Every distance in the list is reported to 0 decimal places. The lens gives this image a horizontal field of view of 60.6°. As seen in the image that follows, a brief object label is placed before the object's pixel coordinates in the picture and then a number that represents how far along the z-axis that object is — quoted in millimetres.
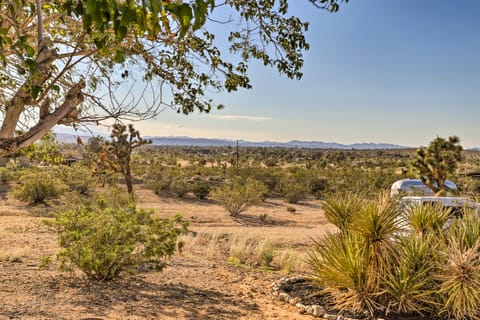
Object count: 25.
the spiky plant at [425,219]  6449
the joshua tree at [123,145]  23875
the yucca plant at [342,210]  6710
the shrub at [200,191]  27141
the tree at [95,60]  4207
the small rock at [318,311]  5711
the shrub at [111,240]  6484
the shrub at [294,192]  27750
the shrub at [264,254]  9797
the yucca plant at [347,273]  5777
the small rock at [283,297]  6442
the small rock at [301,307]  5950
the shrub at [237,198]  20750
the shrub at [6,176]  27703
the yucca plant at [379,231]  5680
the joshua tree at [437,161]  23281
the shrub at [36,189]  20281
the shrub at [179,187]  27438
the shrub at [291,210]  23122
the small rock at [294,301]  6274
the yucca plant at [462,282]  5137
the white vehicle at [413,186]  21244
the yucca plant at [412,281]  5586
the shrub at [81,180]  20156
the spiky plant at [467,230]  5723
